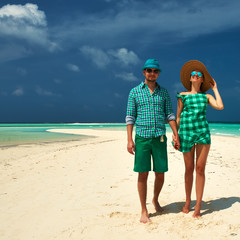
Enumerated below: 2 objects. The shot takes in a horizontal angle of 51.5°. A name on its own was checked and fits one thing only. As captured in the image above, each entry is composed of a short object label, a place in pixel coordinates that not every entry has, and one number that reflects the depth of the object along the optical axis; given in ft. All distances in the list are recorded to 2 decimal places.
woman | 11.73
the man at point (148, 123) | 11.32
